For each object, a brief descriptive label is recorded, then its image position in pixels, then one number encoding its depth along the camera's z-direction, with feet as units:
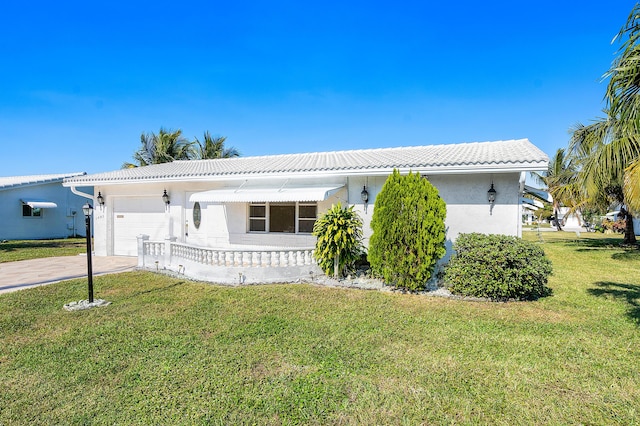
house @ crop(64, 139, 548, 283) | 45.32
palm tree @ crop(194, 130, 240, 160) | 139.13
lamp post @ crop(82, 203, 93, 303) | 35.50
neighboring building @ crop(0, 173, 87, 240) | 118.32
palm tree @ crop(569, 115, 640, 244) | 60.08
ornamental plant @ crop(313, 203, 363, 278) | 43.96
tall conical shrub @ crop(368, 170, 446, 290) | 39.83
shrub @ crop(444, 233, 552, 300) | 36.60
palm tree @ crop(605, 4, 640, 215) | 25.91
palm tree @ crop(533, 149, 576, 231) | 103.50
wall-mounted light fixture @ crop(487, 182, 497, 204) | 44.58
